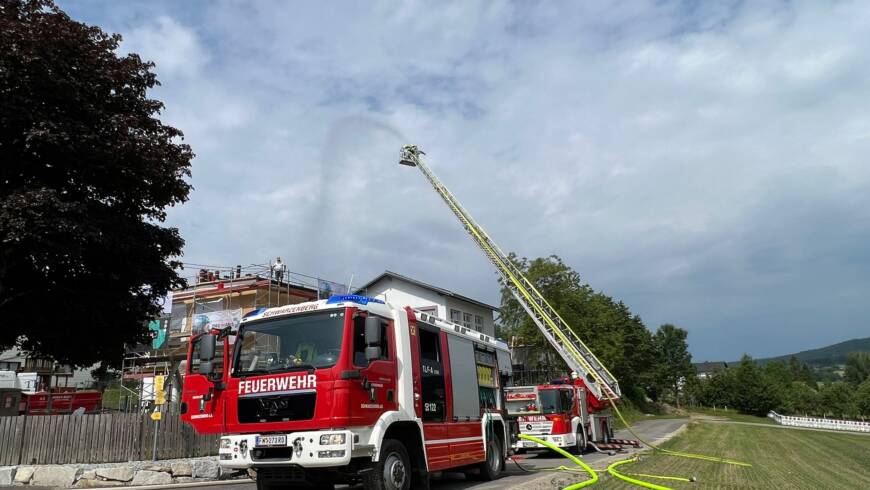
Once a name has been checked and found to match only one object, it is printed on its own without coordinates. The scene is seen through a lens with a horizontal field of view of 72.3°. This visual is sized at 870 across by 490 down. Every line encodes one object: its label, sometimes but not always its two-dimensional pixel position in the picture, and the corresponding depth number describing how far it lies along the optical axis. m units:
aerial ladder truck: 20.11
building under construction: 30.78
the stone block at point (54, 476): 13.43
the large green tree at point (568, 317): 47.44
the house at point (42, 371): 51.60
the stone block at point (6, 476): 13.48
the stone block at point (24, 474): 13.50
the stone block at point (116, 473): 13.55
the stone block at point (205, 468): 14.52
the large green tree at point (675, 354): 96.81
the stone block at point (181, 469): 14.29
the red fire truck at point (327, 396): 8.18
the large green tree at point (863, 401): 75.50
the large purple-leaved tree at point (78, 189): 13.50
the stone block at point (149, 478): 13.74
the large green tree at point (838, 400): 77.44
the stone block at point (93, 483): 13.44
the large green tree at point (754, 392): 80.69
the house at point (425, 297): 38.99
